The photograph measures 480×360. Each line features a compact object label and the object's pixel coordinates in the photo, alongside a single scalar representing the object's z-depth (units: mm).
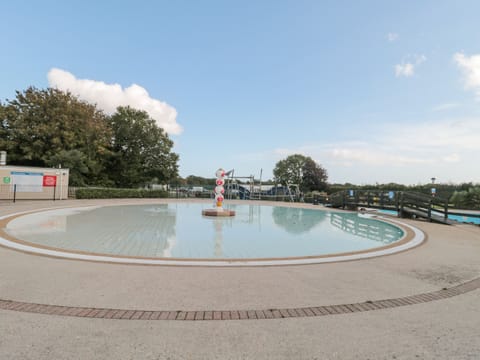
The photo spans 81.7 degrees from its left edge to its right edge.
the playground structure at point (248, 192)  26716
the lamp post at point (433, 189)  19538
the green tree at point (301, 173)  47875
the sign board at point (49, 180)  19353
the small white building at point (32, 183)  18000
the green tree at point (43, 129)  24672
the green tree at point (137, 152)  30859
